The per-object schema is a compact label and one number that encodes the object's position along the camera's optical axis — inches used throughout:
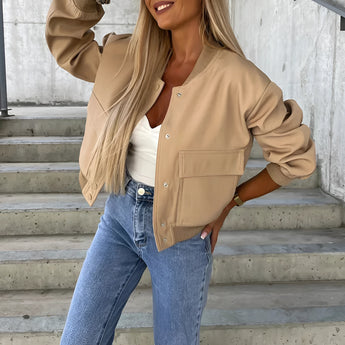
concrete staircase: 76.4
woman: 43.1
